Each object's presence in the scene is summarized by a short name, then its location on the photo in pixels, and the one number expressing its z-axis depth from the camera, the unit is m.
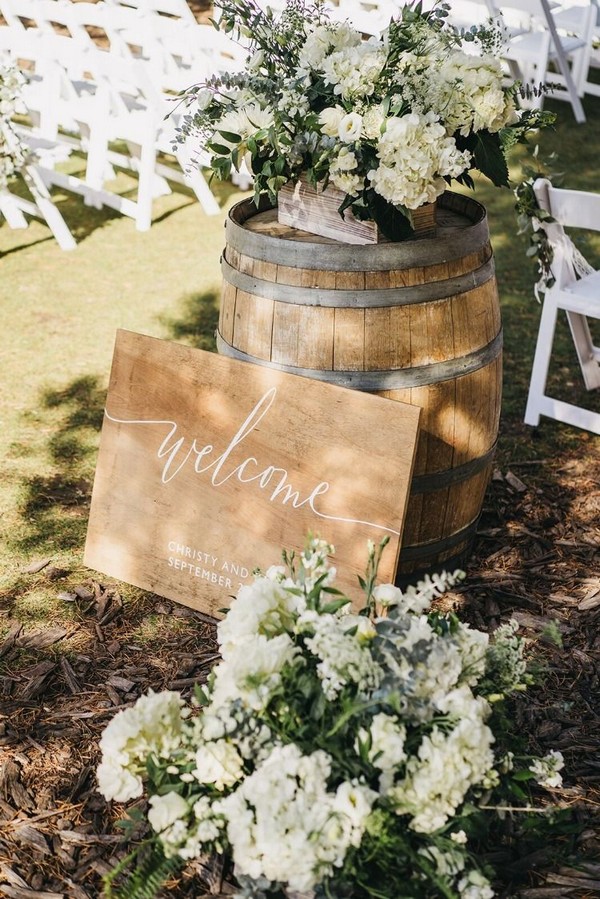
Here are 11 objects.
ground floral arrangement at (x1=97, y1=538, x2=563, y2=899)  1.58
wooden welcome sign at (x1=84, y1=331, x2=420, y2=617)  2.52
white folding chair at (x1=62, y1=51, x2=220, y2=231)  5.82
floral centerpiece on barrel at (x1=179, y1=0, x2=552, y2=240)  2.34
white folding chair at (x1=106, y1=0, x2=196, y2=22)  6.82
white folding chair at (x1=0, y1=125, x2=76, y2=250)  5.75
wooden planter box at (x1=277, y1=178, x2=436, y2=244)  2.52
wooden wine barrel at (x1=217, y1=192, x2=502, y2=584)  2.46
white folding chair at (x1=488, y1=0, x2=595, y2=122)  7.57
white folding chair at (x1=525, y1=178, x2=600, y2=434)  3.45
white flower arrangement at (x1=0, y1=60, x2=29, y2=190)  5.38
